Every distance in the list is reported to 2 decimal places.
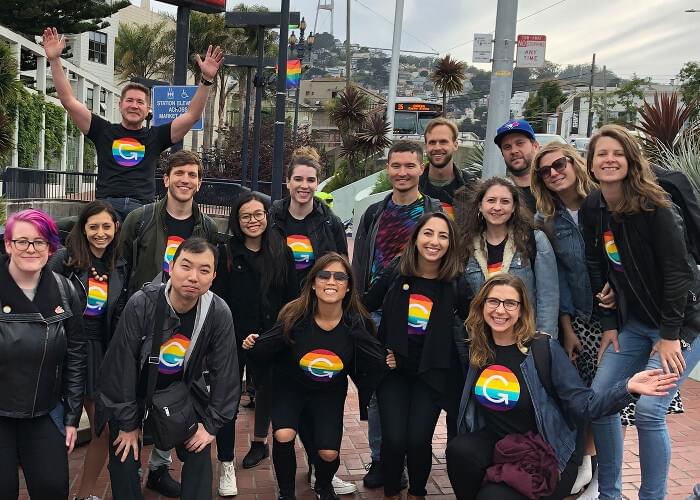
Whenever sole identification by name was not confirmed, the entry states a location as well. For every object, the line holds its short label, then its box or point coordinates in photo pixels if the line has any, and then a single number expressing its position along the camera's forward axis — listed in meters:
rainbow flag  21.06
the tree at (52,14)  24.58
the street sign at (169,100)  9.89
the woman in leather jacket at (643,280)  3.18
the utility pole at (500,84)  6.70
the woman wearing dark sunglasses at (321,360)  3.74
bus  27.45
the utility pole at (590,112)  49.25
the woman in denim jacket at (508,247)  3.67
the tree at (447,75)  25.61
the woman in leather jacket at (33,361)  3.12
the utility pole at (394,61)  22.31
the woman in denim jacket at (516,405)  3.19
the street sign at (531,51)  7.80
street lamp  25.00
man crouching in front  3.22
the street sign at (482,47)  7.46
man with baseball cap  4.28
